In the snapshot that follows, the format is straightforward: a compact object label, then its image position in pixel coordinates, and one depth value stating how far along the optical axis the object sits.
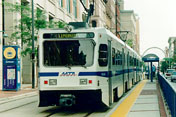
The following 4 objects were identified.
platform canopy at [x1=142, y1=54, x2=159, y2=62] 34.97
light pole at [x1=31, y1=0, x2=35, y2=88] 27.47
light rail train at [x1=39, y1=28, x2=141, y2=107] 12.09
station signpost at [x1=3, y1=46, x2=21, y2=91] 25.88
